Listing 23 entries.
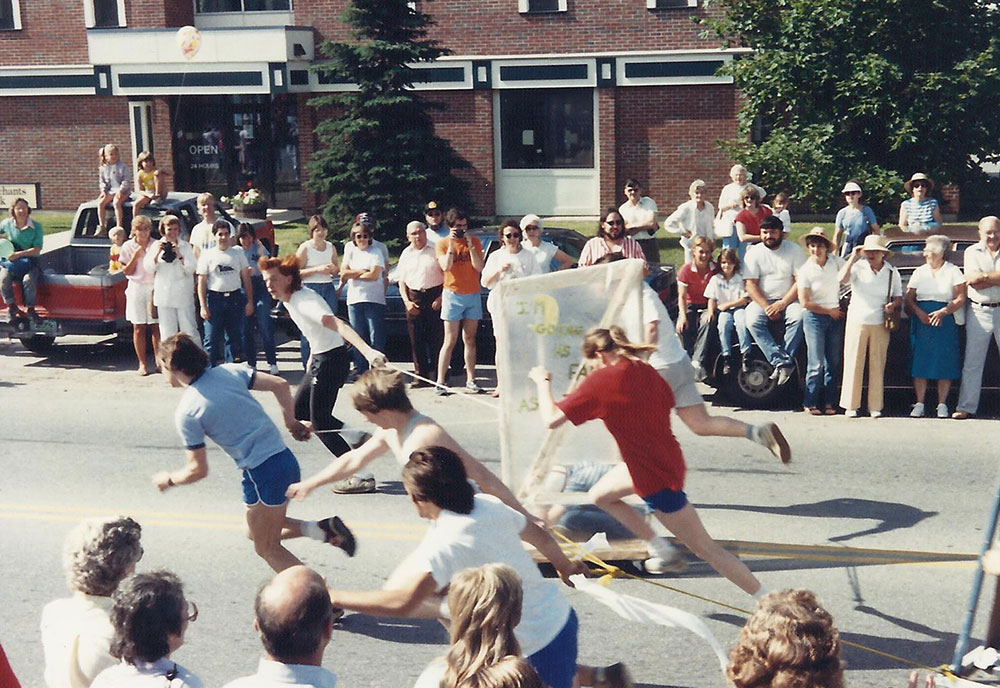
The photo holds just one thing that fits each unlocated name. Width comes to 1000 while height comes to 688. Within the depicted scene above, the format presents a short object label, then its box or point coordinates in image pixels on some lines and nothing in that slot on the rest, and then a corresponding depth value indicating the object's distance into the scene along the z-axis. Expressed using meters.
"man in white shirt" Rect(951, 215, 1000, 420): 12.52
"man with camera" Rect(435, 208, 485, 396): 14.21
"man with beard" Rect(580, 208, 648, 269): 13.27
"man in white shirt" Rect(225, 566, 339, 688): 4.38
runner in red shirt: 7.39
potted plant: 27.62
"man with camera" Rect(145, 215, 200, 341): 15.10
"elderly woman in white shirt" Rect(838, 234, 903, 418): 12.61
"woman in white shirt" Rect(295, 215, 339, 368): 14.78
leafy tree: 19.22
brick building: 27.38
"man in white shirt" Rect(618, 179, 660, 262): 16.98
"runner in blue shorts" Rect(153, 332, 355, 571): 7.68
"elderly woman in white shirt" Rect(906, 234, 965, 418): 12.59
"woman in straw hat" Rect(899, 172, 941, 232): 15.86
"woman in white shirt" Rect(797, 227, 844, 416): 12.76
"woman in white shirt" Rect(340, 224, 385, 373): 14.58
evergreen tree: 24.97
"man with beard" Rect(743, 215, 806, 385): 12.96
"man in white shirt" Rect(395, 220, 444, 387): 14.53
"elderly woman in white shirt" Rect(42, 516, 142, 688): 5.09
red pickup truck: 15.93
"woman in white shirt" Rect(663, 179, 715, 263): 17.64
